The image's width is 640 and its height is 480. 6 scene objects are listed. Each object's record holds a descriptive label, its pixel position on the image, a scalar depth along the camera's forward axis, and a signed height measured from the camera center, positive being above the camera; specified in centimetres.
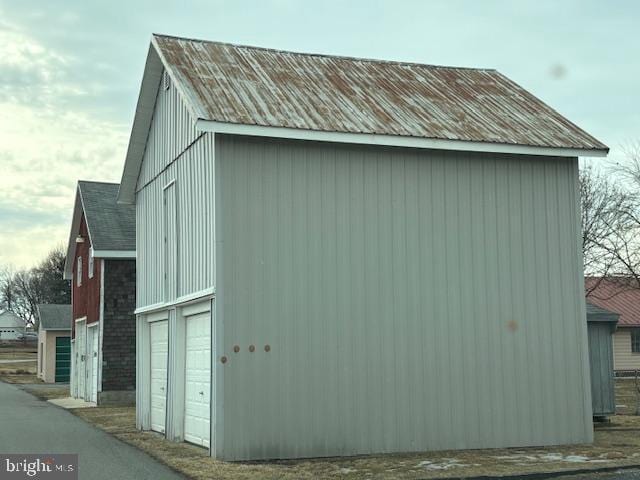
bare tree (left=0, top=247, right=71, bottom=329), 9762 +708
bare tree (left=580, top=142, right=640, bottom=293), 3288 +422
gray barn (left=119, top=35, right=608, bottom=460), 1480 +122
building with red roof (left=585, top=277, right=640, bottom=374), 4500 +31
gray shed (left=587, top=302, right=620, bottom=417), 2025 -53
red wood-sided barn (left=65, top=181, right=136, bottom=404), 2848 +143
